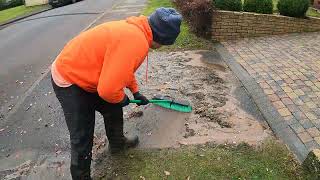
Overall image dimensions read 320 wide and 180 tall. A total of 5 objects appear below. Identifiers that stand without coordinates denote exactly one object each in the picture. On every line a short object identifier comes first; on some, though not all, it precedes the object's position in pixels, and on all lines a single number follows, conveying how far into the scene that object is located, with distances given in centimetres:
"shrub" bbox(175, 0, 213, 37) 537
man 190
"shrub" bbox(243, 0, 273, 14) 581
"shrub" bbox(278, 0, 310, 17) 590
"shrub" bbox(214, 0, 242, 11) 560
